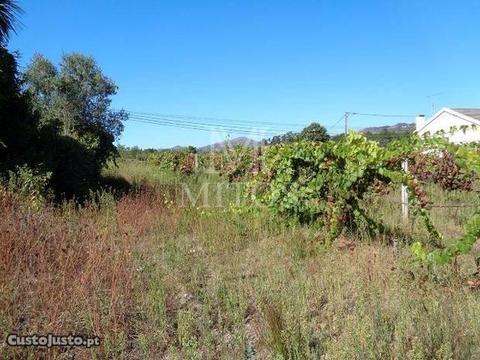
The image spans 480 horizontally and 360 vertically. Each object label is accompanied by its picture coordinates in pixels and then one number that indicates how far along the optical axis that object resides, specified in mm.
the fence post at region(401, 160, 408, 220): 7278
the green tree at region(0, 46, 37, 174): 8398
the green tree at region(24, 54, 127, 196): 17469
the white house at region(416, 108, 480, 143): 40062
